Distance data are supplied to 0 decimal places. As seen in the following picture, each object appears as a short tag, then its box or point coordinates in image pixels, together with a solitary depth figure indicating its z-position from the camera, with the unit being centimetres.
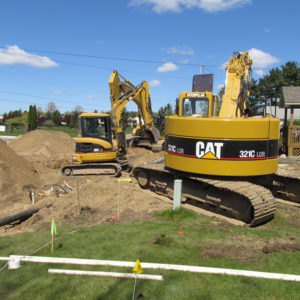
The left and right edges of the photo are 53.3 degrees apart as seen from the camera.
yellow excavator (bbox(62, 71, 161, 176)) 1423
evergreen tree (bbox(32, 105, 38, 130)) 4783
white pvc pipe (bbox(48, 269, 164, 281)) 434
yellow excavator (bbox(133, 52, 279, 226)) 696
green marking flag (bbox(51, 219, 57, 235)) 555
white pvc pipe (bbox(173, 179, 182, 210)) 759
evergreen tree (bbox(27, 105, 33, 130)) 4737
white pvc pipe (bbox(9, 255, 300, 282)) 435
